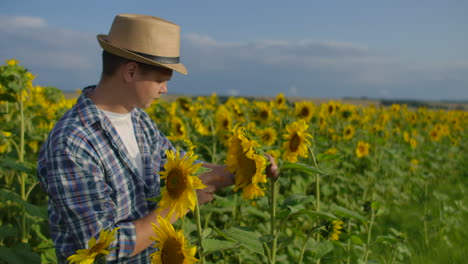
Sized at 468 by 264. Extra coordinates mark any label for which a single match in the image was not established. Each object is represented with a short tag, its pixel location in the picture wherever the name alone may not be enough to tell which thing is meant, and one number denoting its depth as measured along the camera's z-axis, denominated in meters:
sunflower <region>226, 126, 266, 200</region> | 1.44
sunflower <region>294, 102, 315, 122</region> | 5.26
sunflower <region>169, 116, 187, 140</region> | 4.16
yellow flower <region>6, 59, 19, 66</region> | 3.10
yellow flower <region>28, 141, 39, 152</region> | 3.94
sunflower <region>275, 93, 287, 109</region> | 6.15
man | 1.82
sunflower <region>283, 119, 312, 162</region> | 2.26
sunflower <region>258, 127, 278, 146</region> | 4.06
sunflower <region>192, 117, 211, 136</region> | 4.65
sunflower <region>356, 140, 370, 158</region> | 5.78
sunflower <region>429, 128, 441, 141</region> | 8.42
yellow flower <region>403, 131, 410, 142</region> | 7.05
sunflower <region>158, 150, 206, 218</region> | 1.37
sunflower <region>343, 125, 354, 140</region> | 6.02
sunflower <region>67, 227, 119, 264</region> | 1.36
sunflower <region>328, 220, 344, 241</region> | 2.20
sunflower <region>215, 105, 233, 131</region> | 4.48
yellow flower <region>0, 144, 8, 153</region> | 3.72
